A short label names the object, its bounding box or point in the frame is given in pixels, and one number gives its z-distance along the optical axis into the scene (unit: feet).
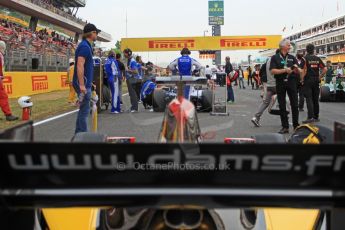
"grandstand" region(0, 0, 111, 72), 69.68
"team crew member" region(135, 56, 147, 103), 44.35
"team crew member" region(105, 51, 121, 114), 39.39
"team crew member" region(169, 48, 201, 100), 38.63
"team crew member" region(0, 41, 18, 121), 31.83
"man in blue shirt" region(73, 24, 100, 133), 22.20
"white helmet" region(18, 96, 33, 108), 29.18
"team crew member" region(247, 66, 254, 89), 107.19
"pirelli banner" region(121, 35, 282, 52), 145.40
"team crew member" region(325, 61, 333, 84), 59.67
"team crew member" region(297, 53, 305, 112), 33.83
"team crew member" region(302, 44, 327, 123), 32.17
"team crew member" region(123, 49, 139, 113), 42.01
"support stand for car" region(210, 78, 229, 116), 37.65
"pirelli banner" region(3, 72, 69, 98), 53.79
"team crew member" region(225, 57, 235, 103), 53.42
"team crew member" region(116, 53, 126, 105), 42.14
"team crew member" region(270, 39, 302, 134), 26.50
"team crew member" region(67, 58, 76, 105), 46.35
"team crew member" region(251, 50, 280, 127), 29.22
